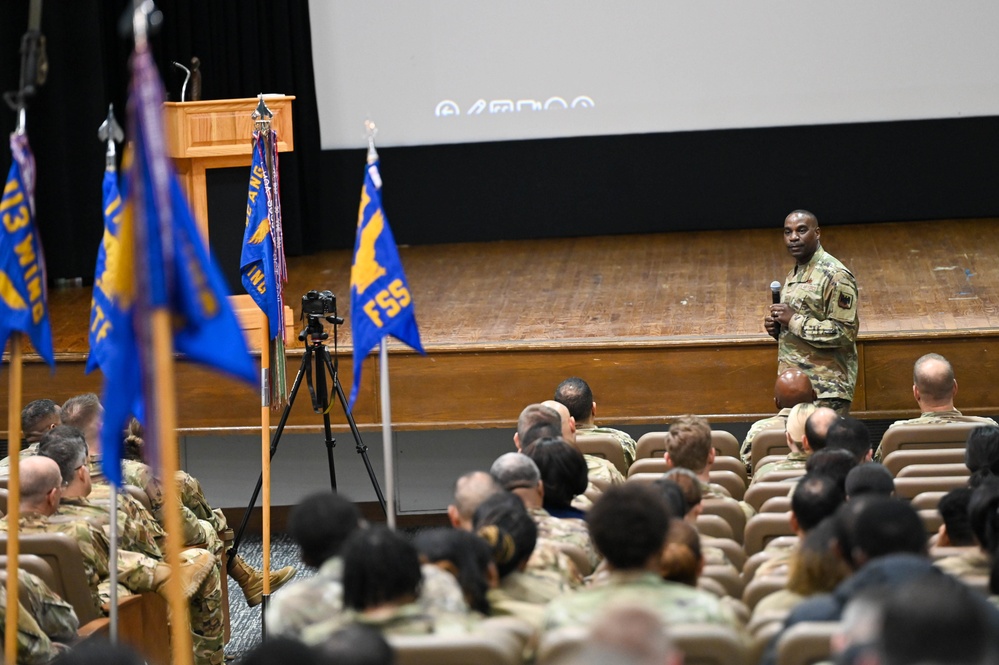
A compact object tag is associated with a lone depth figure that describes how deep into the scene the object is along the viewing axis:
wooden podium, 15.12
